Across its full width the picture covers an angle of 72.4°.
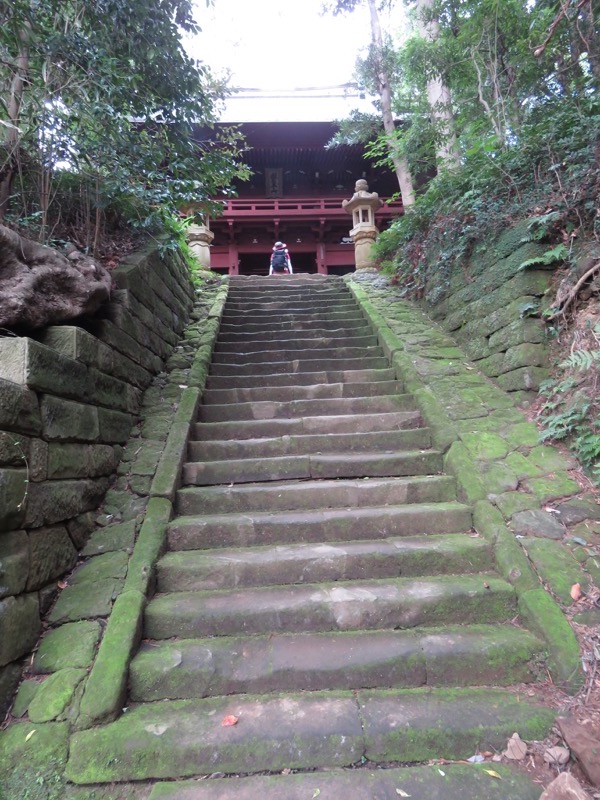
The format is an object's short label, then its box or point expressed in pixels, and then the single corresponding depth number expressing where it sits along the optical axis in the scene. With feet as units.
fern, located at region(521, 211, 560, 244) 11.71
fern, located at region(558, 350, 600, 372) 8.90
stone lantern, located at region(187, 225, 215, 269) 27.07
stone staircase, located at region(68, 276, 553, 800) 5.24
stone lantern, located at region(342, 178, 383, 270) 28.12
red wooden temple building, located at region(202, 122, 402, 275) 43.75
